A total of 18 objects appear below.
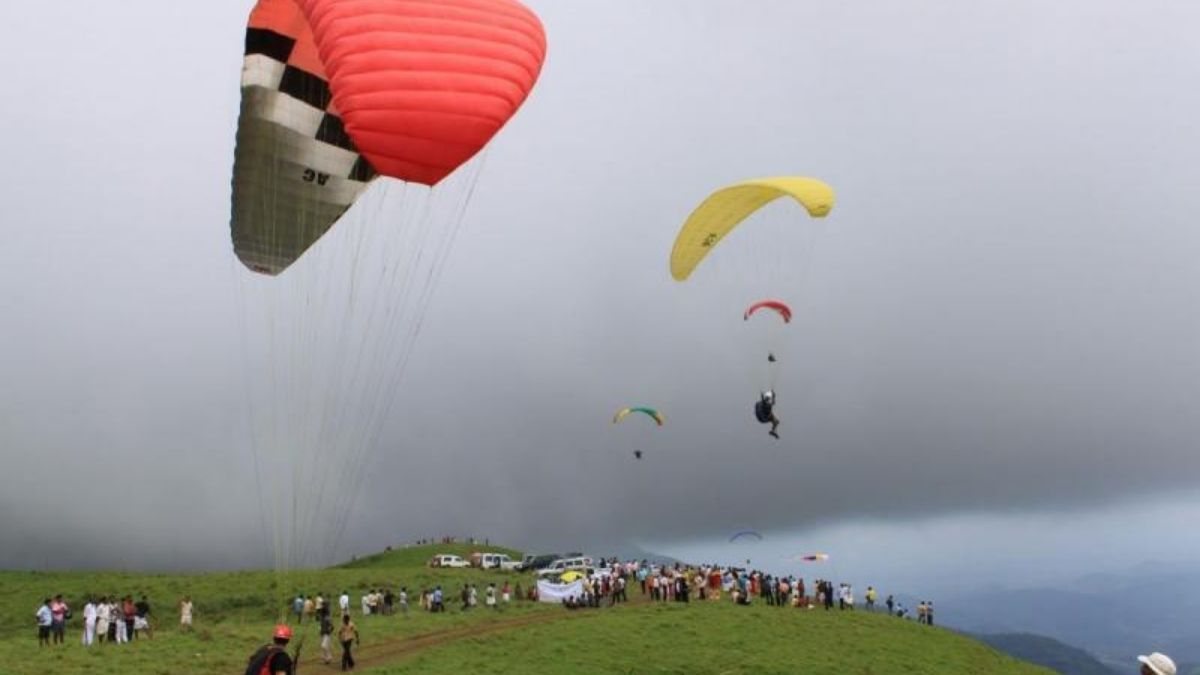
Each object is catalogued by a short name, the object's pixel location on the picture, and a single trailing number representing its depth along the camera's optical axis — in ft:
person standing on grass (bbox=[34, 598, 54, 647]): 102.27
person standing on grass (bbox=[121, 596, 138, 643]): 107.24
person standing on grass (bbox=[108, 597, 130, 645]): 106.11
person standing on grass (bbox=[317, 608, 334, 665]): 93.04
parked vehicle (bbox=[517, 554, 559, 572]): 196.54
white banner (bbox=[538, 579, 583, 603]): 143.23
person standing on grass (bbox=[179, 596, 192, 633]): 114.52
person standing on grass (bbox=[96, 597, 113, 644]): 105.60
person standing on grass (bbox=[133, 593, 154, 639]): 108.37
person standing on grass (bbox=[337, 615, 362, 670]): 89.51
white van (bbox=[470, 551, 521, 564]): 207.12
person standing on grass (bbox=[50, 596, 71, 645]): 105.09
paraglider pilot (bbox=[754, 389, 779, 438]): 109.19
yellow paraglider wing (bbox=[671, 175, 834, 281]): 96.89
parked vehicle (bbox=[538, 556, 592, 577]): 170.09
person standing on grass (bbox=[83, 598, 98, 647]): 104.94
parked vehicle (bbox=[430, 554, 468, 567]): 215.31
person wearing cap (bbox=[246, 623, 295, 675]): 41.27
